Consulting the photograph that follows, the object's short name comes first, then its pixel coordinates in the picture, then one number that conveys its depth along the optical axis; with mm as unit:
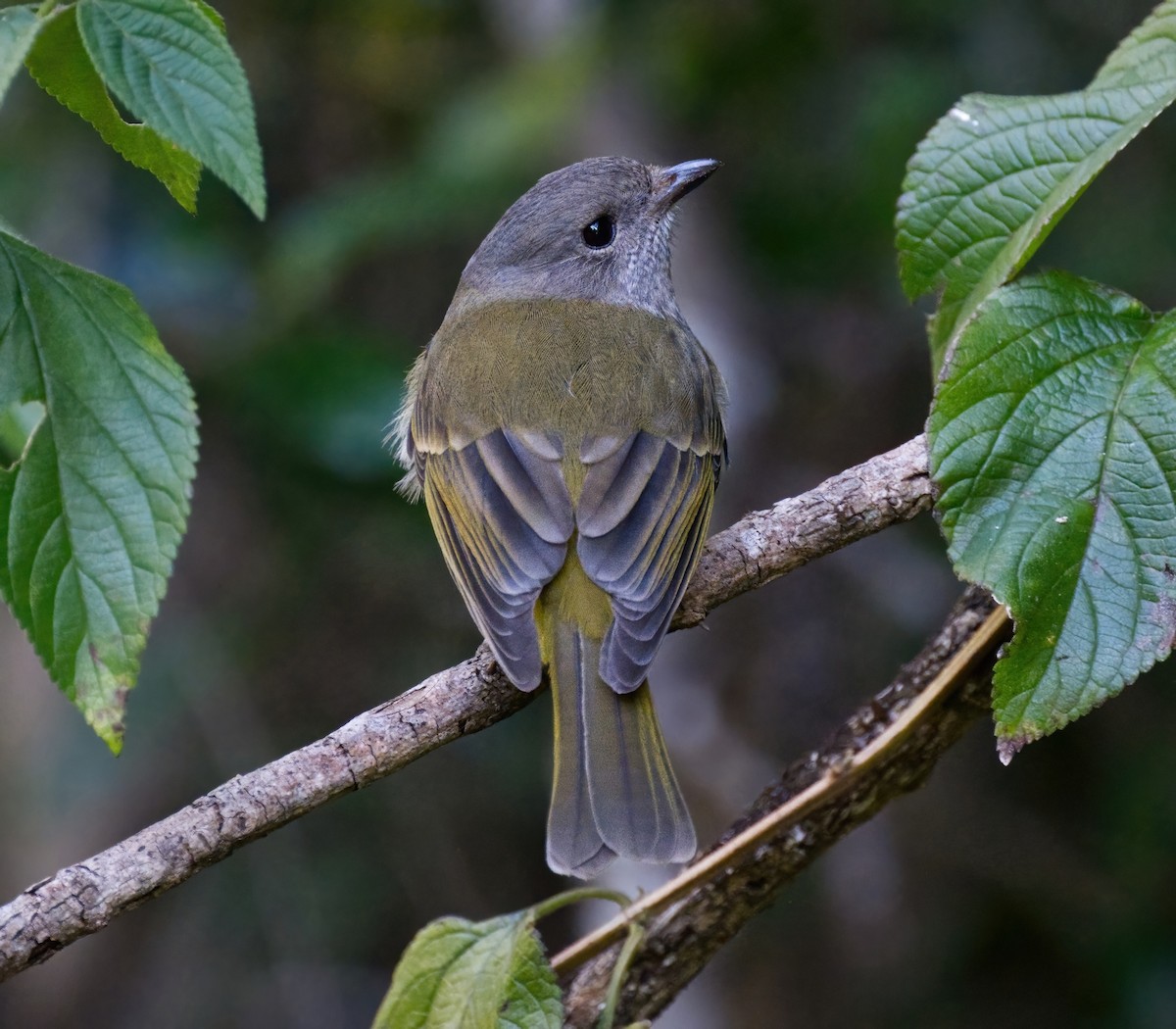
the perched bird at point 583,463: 5731
